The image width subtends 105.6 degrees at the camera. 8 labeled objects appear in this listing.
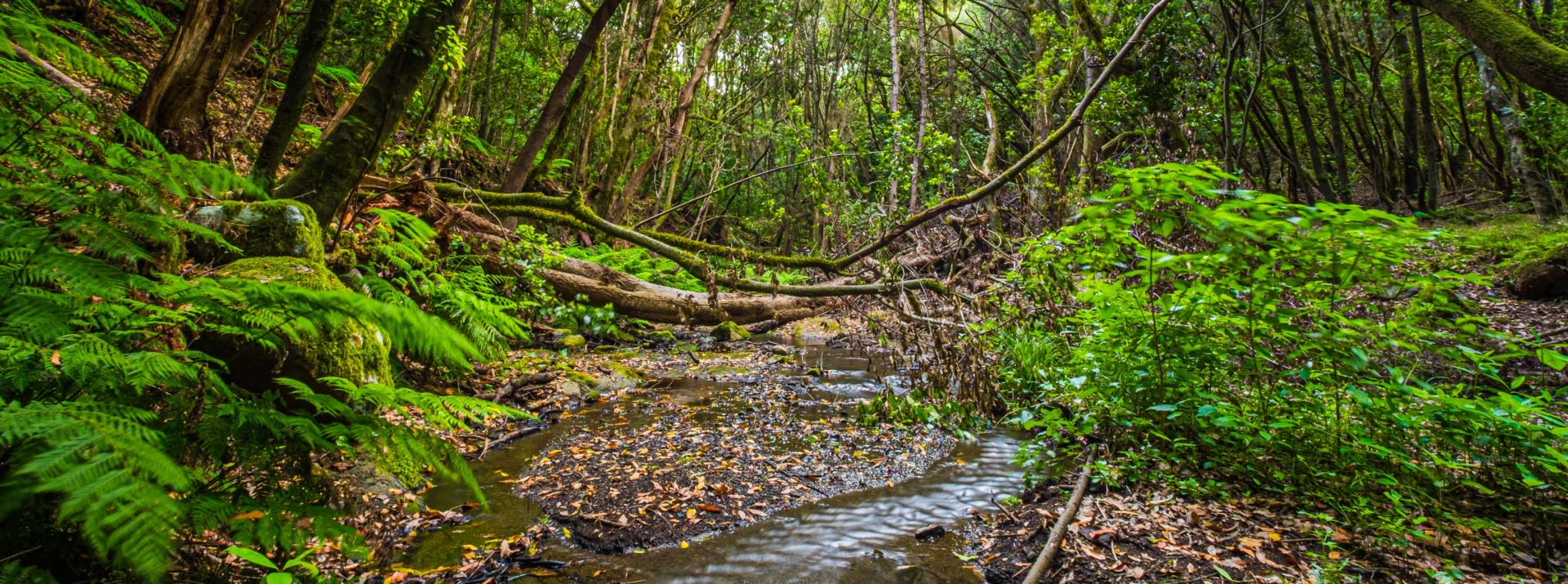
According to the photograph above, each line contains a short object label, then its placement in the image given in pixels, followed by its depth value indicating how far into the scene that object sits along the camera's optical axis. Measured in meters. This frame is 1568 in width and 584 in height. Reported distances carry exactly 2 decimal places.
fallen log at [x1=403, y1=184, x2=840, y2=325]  9.13
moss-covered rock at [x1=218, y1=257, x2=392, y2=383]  3.47
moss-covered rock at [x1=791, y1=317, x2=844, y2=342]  11.78
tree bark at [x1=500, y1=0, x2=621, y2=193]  7.44
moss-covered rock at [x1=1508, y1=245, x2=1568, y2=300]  6.65
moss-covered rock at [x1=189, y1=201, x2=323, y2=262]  4.04
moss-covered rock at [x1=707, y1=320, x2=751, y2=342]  10.70
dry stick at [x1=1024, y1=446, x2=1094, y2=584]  2.87
